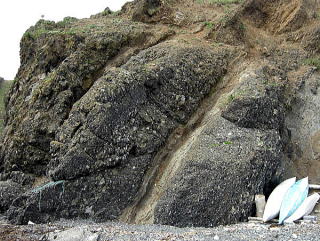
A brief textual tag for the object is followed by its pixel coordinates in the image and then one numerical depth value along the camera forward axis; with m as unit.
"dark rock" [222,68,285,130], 18.25
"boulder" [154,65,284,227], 15.95
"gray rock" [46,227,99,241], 14.07
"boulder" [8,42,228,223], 17.38
